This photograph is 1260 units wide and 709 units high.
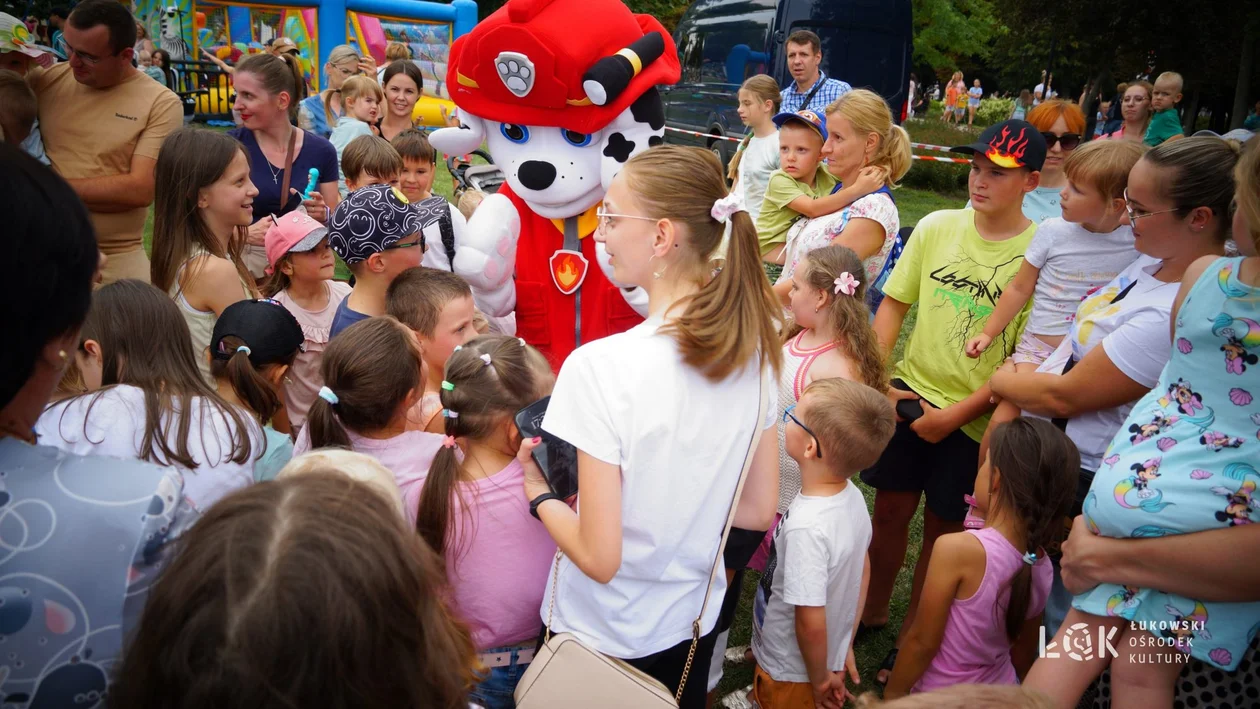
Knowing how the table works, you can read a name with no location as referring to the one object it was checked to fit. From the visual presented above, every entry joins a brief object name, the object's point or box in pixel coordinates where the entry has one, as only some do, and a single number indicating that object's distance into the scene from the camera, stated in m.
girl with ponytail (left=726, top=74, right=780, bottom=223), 6.20
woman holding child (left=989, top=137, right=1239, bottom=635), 2.17
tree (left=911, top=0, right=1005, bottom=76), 24.77
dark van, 10.30
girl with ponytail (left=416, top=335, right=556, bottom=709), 1.97
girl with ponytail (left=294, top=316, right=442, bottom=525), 2.16
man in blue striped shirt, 6.80
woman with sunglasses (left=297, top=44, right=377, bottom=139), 7.24
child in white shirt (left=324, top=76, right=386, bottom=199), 5.84
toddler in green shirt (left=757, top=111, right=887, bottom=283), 4.12
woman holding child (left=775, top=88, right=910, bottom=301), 3.42
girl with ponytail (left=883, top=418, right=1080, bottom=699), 2.28
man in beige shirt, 3.63
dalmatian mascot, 3.08
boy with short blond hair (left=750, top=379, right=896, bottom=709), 2.29
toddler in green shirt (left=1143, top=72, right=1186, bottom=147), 8.52
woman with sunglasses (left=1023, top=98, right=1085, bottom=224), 4.32
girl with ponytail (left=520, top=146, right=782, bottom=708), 1.60
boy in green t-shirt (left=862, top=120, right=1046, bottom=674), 2.85
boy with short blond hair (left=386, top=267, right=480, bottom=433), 2.79
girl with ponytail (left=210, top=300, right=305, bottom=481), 2.34
